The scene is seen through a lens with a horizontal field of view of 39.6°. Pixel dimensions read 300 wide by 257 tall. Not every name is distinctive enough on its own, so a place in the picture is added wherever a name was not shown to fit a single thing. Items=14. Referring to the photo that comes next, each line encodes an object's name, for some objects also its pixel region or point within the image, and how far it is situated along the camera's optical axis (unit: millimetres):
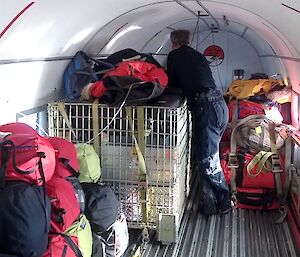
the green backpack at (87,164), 2844
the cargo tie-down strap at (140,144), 3105
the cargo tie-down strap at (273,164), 4289
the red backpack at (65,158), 2447
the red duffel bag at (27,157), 1911
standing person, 3920
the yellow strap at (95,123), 3193
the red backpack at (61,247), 1945
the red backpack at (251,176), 4340
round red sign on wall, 8328
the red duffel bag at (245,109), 5359
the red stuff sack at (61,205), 2061
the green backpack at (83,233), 2194
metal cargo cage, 3152
